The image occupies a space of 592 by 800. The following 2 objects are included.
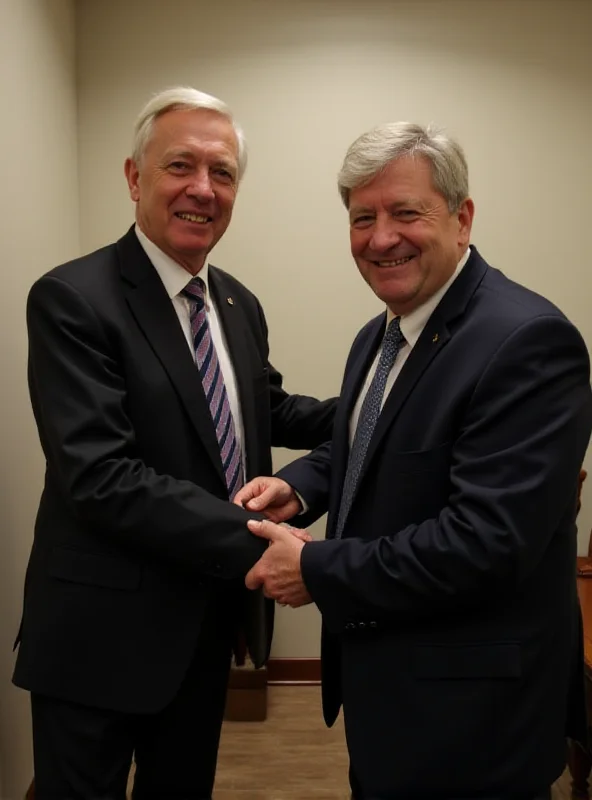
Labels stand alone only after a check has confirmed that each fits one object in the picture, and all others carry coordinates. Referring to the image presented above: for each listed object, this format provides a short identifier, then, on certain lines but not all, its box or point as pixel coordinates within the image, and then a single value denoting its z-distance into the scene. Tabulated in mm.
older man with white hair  1468
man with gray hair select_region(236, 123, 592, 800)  1251
